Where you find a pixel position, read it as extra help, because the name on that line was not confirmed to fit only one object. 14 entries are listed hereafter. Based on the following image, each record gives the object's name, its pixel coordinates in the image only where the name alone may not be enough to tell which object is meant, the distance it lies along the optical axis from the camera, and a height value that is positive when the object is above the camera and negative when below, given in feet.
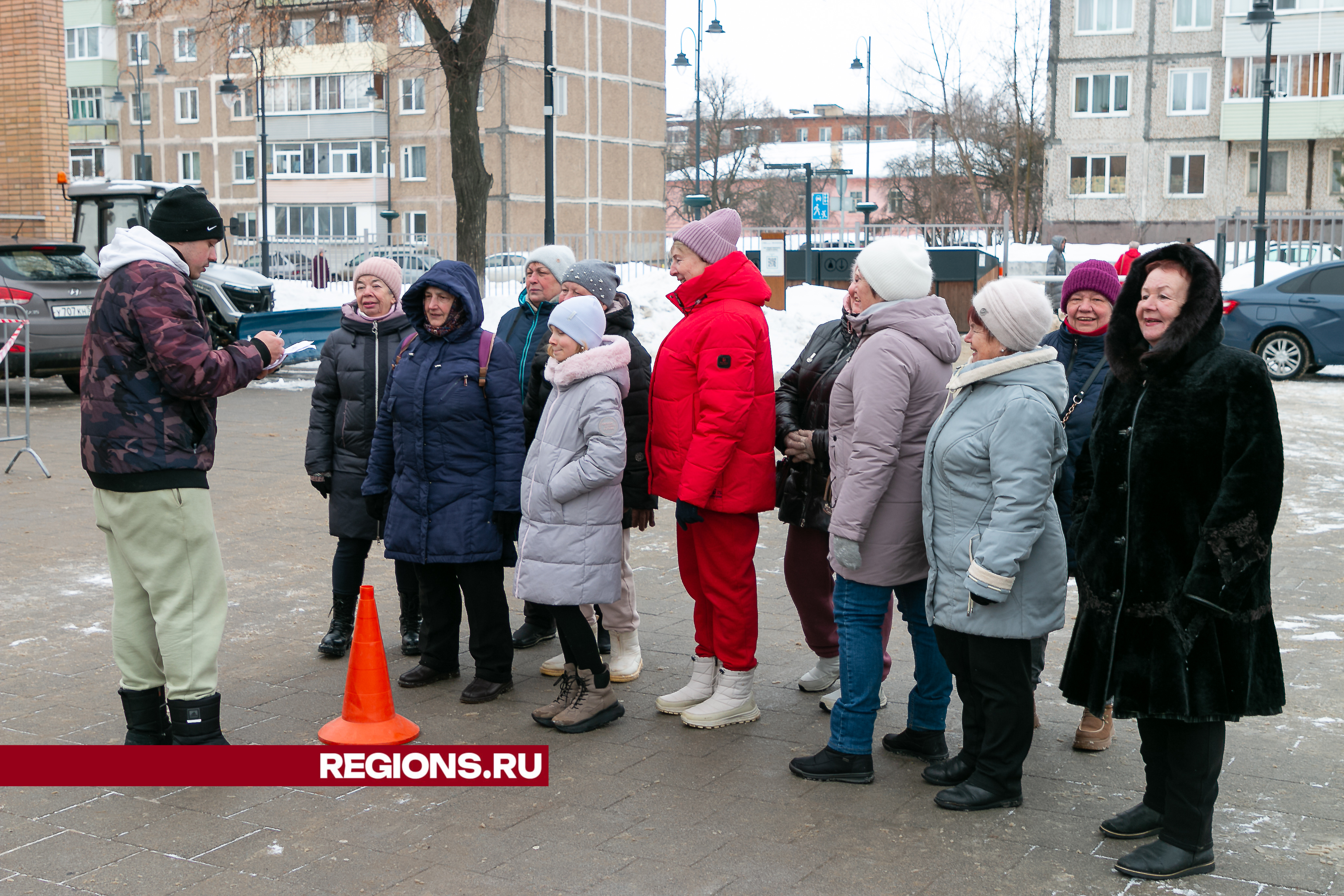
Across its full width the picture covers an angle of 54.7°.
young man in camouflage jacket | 14.48 -1.81
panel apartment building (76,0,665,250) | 181.88 +24.73
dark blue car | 57.41 -1.19
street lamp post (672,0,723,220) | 112.37 +21.90
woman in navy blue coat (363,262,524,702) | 17.33 -2.26
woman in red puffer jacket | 15.78 -1.86
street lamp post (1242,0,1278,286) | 79.25 +12.93
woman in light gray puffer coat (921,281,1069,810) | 13.03 -2.31
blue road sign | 94.27 +6.30
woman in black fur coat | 11.54 -2.25
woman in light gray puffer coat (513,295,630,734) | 16.25 -2.71
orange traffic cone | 15.52 -4.95
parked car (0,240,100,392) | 49.21 -0.28
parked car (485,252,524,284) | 81.15 +1.24
